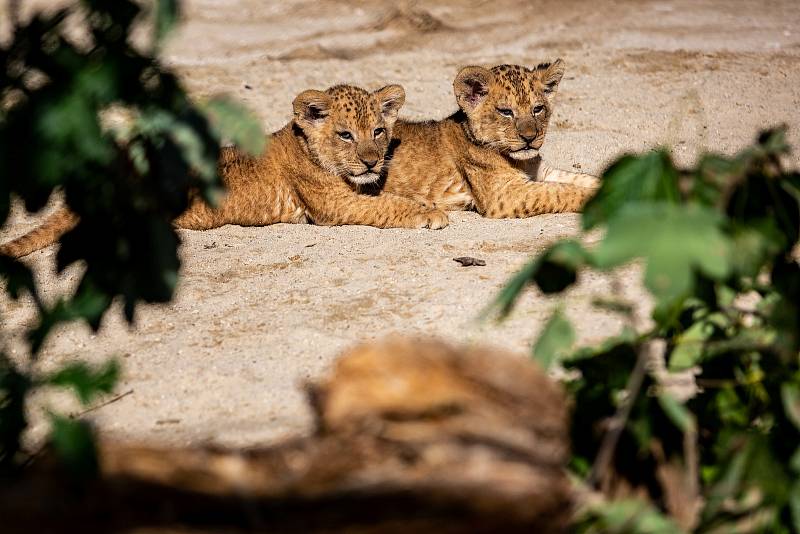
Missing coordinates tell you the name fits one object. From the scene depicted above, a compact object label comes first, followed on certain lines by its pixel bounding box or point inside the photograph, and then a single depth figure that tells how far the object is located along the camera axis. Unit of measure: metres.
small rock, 11.02
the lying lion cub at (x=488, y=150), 14.29
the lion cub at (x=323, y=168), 13.68
